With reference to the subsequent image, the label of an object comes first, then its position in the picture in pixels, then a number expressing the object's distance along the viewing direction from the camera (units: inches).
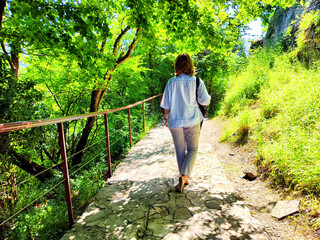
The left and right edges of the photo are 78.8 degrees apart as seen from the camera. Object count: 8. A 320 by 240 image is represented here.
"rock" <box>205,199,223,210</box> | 102.3
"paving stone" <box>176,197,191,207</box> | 104.9
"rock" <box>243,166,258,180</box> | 133.6
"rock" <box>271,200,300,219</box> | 92.1
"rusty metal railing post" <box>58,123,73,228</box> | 89.7
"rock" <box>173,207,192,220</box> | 94.7
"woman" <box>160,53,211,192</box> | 109.7
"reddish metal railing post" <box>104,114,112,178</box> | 145.3
